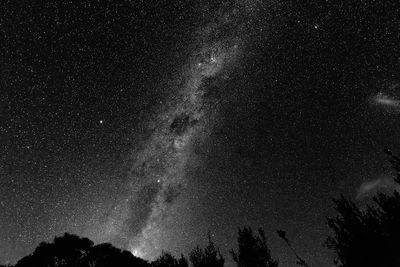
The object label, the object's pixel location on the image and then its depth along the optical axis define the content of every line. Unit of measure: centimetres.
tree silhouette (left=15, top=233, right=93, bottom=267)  2334
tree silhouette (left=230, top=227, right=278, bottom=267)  2139
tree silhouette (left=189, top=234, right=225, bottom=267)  2202
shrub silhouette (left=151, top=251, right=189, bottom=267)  2351
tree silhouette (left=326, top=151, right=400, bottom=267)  1417
